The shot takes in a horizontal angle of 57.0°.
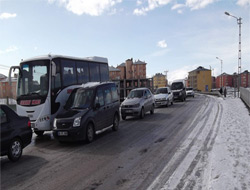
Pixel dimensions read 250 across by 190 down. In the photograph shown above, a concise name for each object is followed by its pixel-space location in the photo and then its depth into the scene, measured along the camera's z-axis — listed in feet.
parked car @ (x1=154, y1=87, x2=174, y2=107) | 70.42
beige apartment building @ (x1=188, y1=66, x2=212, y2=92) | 322.75
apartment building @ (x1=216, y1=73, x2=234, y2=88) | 480.52
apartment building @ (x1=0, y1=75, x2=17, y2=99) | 167.74
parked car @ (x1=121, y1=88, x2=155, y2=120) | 46.78
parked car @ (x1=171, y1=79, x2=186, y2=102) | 90.07
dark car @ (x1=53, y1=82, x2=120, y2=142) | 26.61
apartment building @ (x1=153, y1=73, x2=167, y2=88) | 433.07
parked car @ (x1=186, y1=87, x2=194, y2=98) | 123.65
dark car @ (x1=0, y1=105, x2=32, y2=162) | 20.72
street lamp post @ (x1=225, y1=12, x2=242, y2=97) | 87.52
